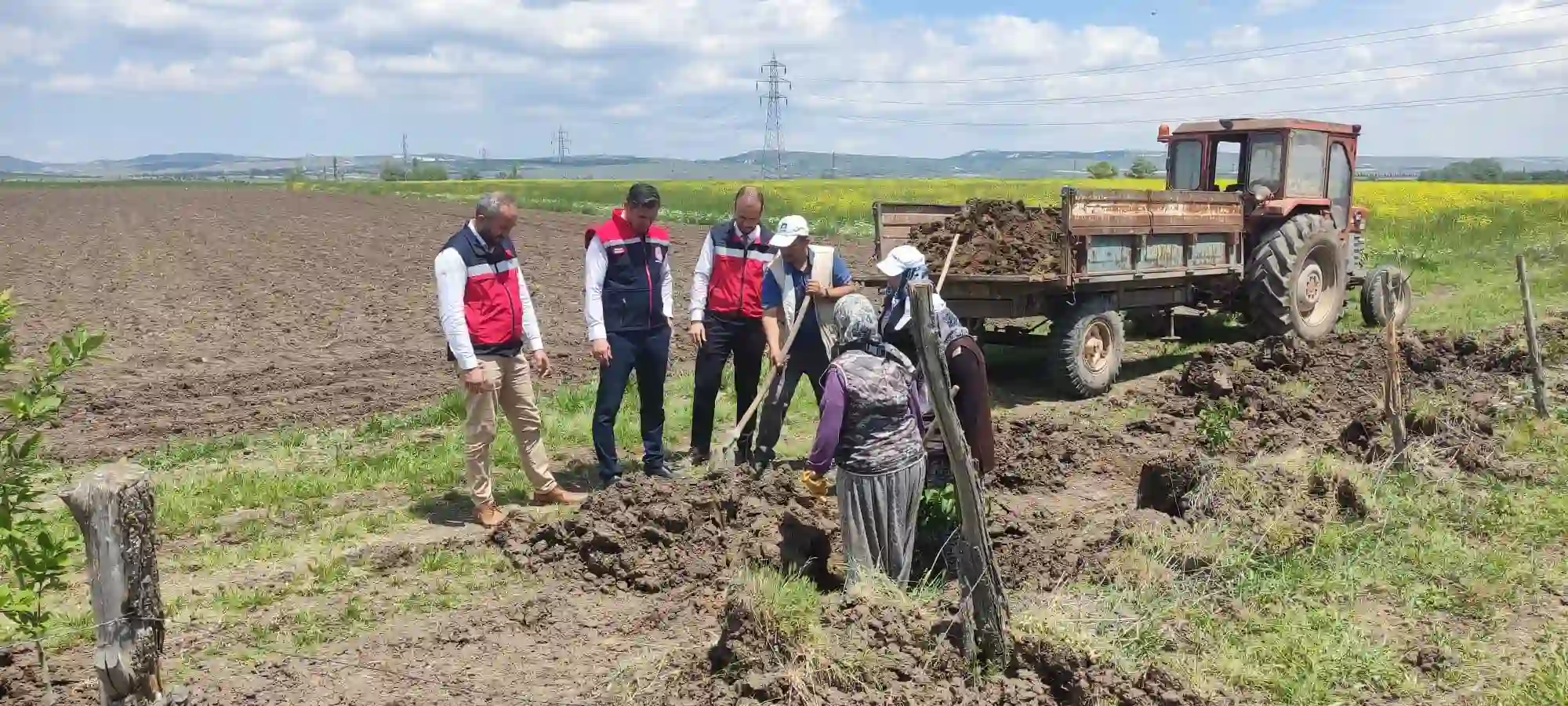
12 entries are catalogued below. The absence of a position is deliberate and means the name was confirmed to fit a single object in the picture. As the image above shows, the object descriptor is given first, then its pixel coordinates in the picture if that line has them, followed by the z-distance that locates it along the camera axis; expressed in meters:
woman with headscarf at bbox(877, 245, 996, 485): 4.77
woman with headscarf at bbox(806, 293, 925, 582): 4.49
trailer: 9.04
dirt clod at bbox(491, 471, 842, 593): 5.25
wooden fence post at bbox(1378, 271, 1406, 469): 6.48
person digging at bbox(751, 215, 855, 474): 6.58
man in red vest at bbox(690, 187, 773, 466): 6.77
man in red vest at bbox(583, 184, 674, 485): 6.43
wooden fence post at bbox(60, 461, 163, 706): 3.18
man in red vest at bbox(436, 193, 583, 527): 5.79
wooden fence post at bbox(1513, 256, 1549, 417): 7.63
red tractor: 11.05
